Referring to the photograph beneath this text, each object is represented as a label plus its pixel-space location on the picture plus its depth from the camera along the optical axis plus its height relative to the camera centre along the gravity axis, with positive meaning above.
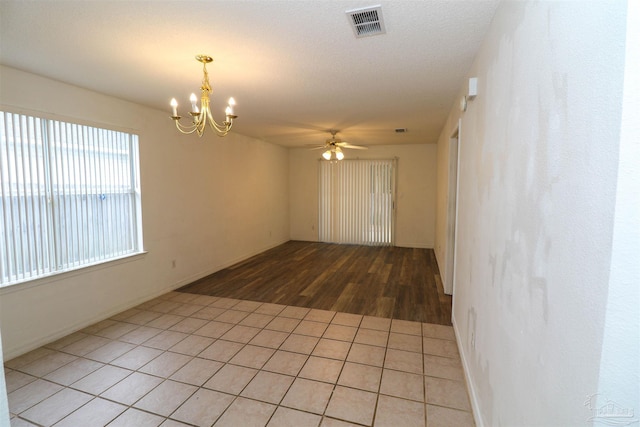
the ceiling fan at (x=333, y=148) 5.20 +0.87
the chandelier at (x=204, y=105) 2.23 +0.71
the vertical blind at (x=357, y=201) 7.37 -0.15
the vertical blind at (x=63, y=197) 2.61 -0.02
